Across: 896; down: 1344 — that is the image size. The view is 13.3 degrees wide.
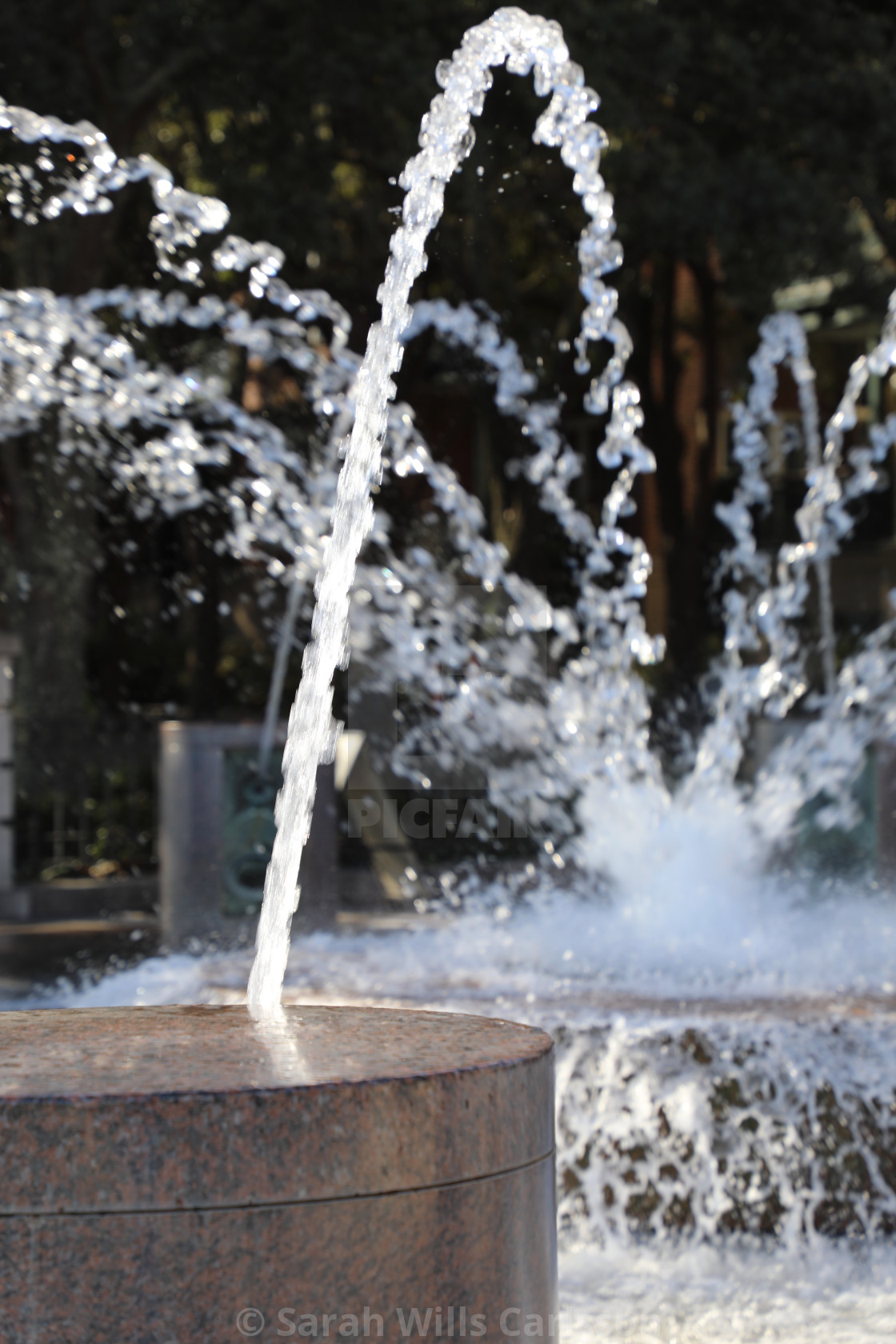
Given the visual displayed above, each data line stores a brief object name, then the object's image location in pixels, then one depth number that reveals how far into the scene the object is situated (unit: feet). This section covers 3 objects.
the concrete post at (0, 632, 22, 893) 54.38
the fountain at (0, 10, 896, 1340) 14.89
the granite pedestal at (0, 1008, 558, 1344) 14.84
